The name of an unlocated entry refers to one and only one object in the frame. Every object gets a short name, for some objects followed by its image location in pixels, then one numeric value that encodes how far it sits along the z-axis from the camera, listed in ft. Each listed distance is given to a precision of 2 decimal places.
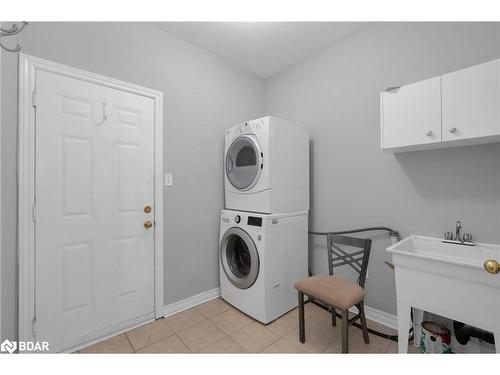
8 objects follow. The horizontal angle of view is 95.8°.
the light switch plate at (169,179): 6.79
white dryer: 6.43
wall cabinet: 4.15
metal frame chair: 4.68
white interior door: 4.98
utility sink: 3.73
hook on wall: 3.50
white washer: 6.27
